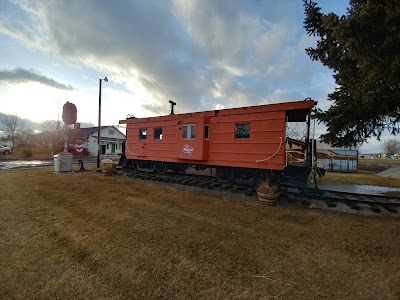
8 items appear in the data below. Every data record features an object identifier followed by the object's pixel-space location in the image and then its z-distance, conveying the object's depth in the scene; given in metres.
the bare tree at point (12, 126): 57.78
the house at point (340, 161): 25.89
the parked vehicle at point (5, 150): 38.00
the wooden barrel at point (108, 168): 13.84
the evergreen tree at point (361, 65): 5.23
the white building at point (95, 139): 42.67
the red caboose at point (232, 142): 8.84
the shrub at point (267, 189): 7.86
